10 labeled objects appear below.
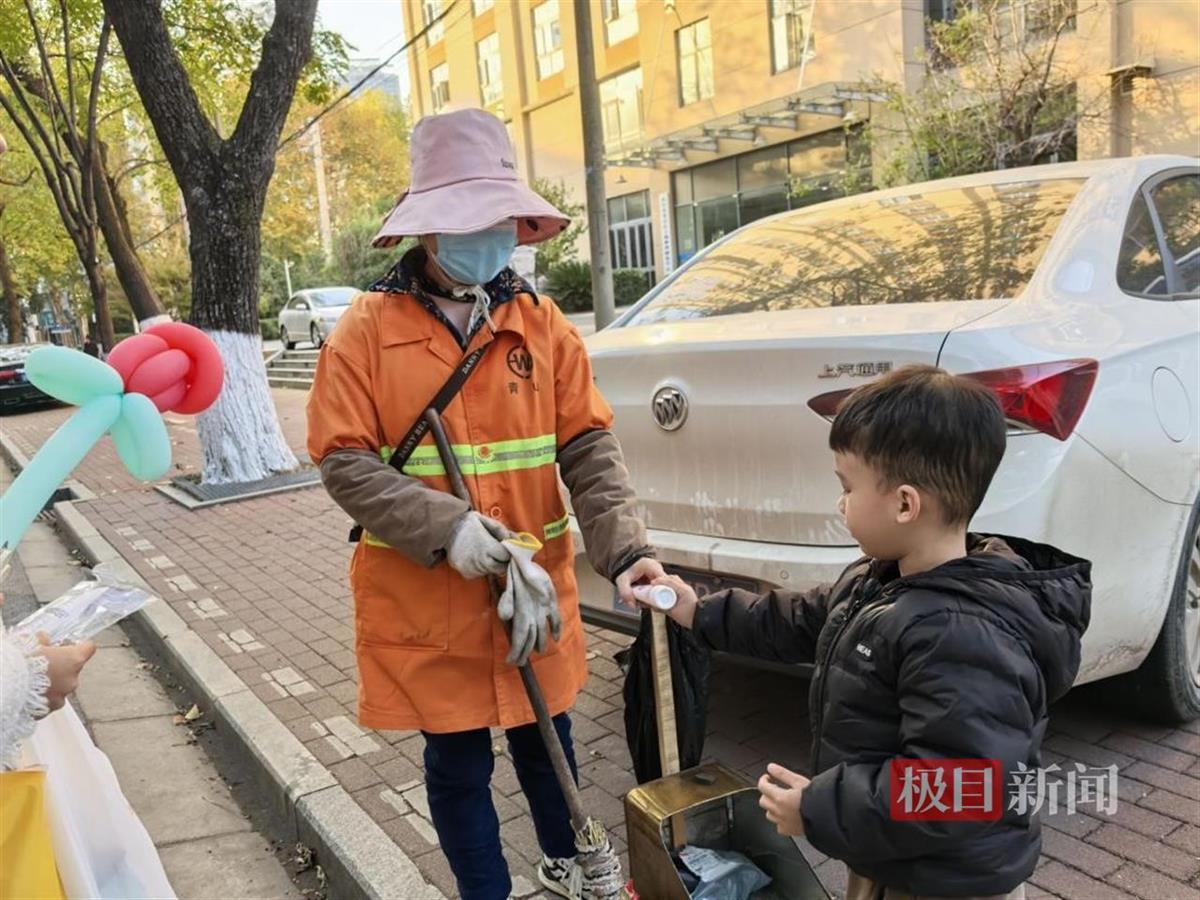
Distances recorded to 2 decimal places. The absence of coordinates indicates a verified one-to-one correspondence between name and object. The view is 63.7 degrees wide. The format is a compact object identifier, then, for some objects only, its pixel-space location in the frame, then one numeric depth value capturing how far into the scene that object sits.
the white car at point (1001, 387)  2.44
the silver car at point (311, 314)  21.70
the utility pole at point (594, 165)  9.38
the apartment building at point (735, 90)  14.37
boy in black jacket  1.36
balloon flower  1.49
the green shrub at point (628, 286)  26.19
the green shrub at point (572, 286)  26.33
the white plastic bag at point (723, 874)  1.82
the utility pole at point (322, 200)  41.53
